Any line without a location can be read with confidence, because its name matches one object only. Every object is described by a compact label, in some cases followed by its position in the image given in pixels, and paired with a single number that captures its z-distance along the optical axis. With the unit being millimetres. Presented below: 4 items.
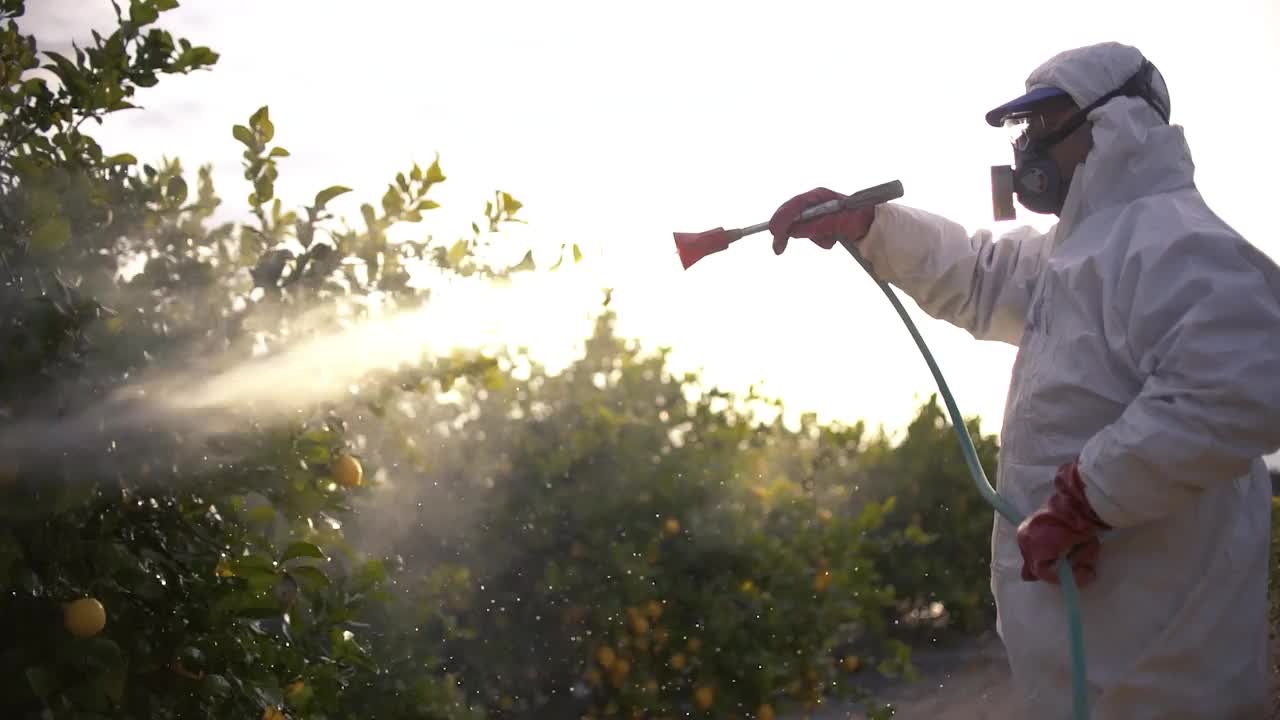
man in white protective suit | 4172
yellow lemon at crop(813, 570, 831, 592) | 5586
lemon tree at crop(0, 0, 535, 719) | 3909
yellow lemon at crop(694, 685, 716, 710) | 5531
